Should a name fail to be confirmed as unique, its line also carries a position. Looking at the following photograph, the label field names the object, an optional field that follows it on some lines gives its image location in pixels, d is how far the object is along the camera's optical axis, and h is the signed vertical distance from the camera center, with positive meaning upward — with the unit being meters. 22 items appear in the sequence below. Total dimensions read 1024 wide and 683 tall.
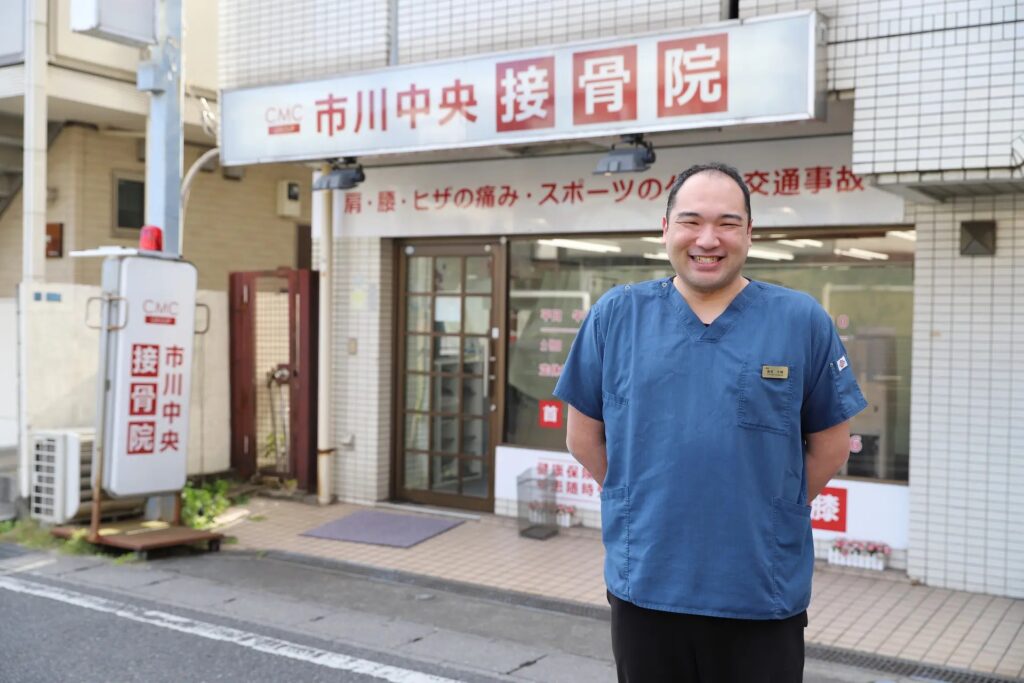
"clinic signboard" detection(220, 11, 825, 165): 6.76 +1.73
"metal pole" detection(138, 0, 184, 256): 8.59 +1.67
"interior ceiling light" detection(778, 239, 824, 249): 8.05 +0.68
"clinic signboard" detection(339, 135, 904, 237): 7.77 +1.13
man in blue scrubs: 2.62 -0.32
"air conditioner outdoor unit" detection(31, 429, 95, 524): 8.65 -1.31
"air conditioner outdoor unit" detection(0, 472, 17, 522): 9.28 -1.64
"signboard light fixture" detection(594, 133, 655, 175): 7.50 +1.24
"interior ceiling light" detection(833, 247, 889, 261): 7.80 +0.59
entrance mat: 8.69 -1.82
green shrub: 9.20 -1.75
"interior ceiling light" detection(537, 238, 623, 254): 9.00 +0.72
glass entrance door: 9.55 -0.46
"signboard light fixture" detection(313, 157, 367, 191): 9.11 +1.31
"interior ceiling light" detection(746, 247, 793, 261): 8.20 +0.60
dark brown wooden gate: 10.47 -0.55
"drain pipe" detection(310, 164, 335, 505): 9.91 -0.26
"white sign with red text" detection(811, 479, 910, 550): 7.49 -1.36
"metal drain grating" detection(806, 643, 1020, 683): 5.62 -1.90
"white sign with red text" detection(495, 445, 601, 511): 8.89 -1.32
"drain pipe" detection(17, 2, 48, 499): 9.35 +1.47
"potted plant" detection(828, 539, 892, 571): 7.52 -1.67
